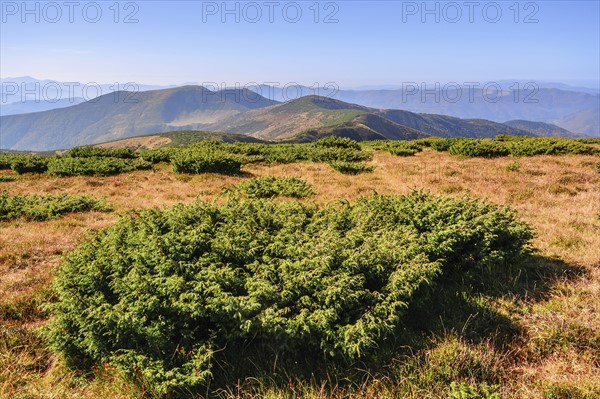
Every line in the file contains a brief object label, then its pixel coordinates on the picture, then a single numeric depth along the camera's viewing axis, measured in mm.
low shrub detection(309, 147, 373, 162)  21266
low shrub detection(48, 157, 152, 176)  17906
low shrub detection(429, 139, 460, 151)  26009
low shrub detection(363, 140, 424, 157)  24047
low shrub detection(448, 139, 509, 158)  21703
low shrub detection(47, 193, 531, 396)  3811
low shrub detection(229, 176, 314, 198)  12516
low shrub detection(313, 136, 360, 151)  28719
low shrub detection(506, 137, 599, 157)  21669
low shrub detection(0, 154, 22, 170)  20364
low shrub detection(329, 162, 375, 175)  17550
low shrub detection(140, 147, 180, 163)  21953
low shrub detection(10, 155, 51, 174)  18534
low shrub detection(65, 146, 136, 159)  22812
